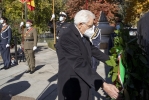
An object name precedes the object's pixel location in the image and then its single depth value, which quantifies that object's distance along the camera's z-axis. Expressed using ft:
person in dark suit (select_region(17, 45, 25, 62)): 39.42
